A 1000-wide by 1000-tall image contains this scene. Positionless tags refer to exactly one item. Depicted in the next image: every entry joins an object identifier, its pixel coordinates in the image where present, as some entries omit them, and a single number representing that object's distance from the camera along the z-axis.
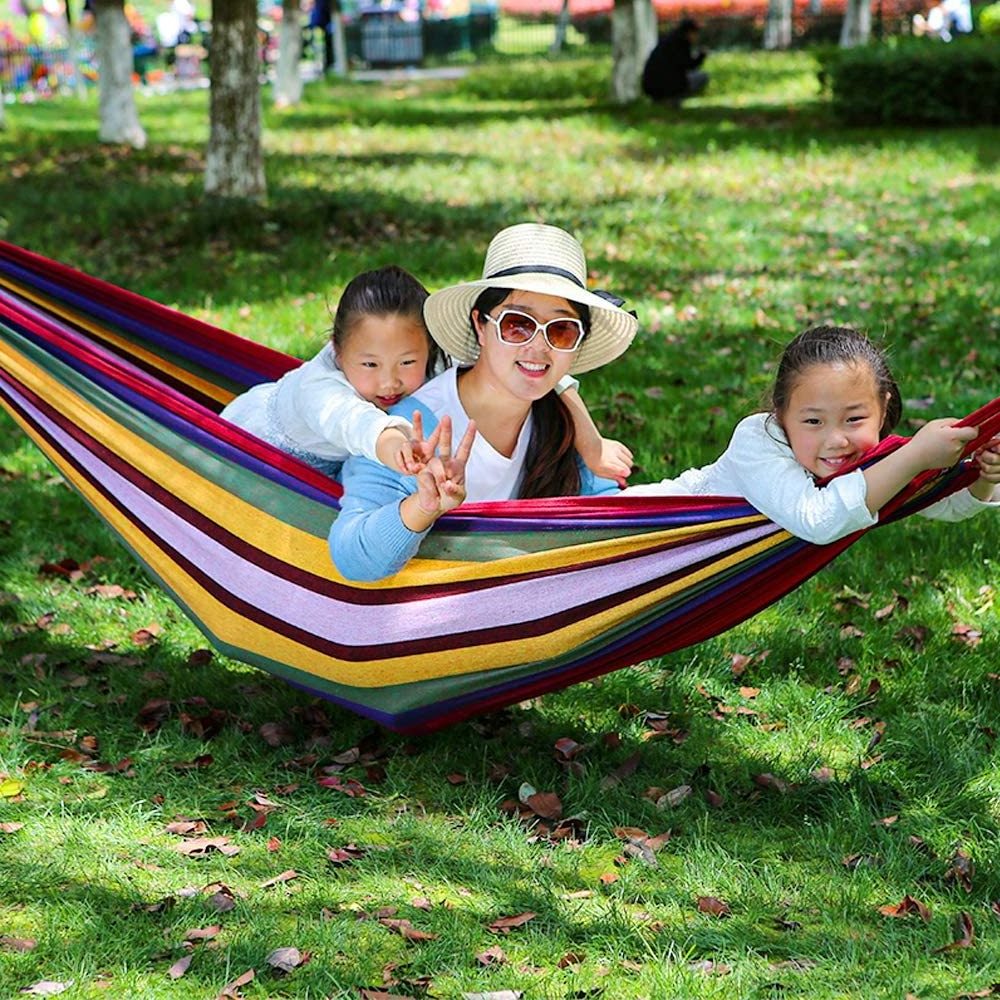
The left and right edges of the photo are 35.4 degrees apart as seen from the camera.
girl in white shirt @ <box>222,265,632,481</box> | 3.10
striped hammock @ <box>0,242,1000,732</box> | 3.02
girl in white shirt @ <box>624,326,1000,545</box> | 2.79
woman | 2.96
